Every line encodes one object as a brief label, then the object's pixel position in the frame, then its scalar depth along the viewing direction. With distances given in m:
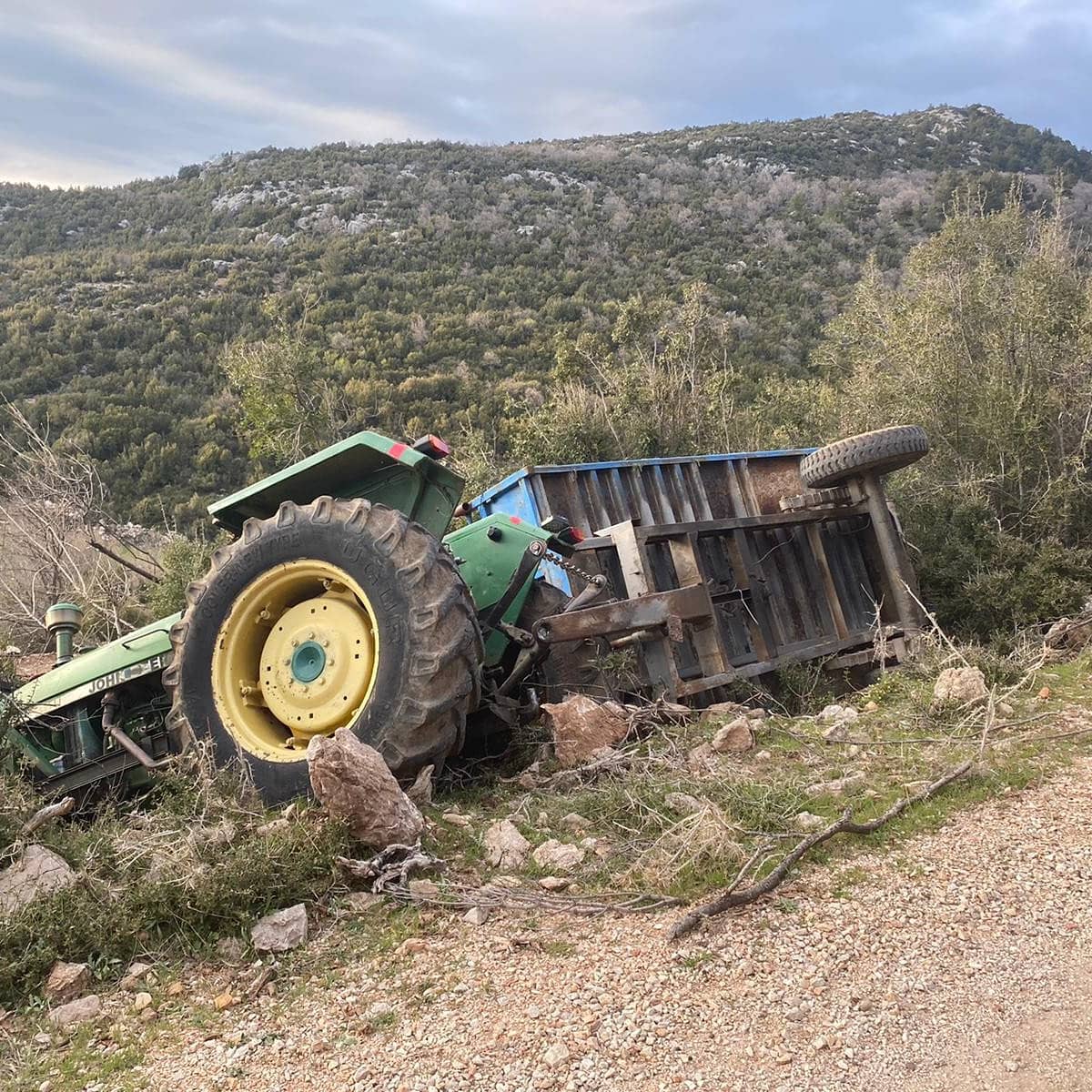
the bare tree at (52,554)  11.33
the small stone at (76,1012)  2.76
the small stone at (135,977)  2.90
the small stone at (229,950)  3.01
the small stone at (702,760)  4.30
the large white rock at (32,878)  3.26
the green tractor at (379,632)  4.07
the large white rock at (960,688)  5.10
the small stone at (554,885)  3.31
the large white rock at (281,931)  3.03
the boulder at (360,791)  3.34
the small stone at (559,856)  3.47
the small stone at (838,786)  3.92
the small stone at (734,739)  4.66
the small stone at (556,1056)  2.28
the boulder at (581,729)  4.61
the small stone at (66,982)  2.89
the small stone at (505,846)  3.53
